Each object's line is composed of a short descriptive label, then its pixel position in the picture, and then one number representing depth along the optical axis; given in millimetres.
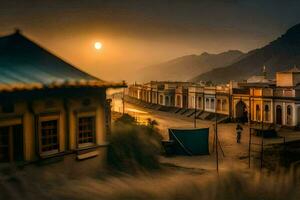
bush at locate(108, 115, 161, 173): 20125
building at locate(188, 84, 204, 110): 61000
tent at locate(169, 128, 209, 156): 29141
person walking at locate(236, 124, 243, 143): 35281
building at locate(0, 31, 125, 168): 14117
